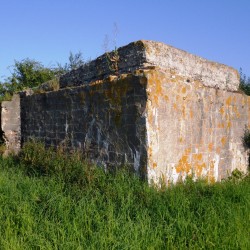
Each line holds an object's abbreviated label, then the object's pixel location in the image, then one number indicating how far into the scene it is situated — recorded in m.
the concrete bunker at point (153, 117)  4.52
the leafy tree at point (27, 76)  16.88
